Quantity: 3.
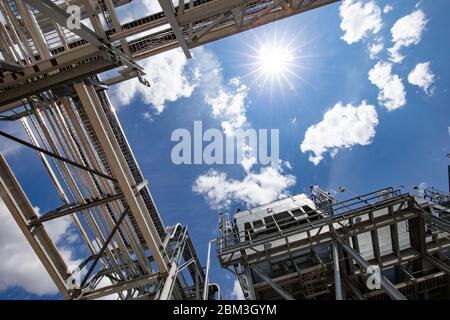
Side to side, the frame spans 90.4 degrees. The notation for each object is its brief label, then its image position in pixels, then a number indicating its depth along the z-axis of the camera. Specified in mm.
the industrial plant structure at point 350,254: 9148
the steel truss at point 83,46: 5328
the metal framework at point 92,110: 5492
